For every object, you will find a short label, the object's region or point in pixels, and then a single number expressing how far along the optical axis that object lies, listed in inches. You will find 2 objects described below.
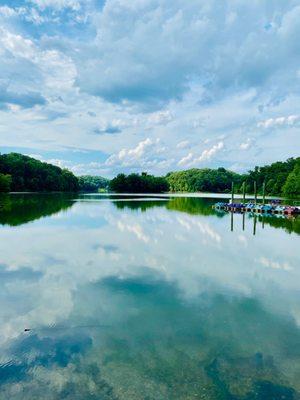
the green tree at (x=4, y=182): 3102.1
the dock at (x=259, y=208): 1754.8
